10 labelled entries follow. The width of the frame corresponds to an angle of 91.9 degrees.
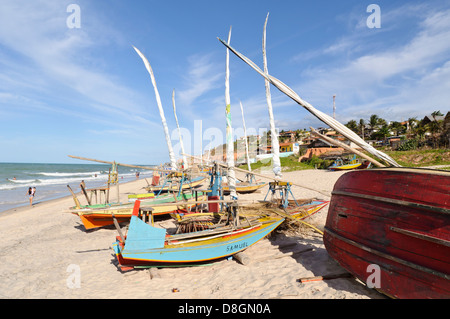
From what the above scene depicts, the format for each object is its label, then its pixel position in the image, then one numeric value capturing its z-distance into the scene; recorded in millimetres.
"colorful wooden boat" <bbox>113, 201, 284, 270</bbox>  6004
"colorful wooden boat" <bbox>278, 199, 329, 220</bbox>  9758
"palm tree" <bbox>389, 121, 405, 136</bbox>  50688
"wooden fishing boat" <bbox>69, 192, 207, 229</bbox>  10805
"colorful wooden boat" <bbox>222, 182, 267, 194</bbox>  20456
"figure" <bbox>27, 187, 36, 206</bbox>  20797
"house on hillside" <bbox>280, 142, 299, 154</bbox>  52781
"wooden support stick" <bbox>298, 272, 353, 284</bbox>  5538
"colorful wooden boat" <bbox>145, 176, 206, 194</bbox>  18562
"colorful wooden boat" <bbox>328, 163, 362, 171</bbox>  29344
